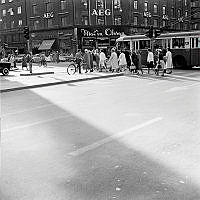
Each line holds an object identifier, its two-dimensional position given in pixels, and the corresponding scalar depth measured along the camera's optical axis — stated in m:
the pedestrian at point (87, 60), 27.08
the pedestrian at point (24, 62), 35.80
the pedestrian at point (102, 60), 28.00
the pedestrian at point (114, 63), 27.41
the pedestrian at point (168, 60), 24.31
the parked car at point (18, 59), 53.27
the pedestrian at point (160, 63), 23.67
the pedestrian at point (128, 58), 28.14
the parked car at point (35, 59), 51.94
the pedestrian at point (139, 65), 24.89
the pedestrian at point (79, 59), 25.84
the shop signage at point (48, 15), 56.61
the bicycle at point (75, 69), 26.34
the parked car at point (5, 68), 27.62
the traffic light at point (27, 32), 25.67
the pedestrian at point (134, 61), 25.00
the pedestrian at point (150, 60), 25.17
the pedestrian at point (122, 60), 26.80
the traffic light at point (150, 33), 27.59
